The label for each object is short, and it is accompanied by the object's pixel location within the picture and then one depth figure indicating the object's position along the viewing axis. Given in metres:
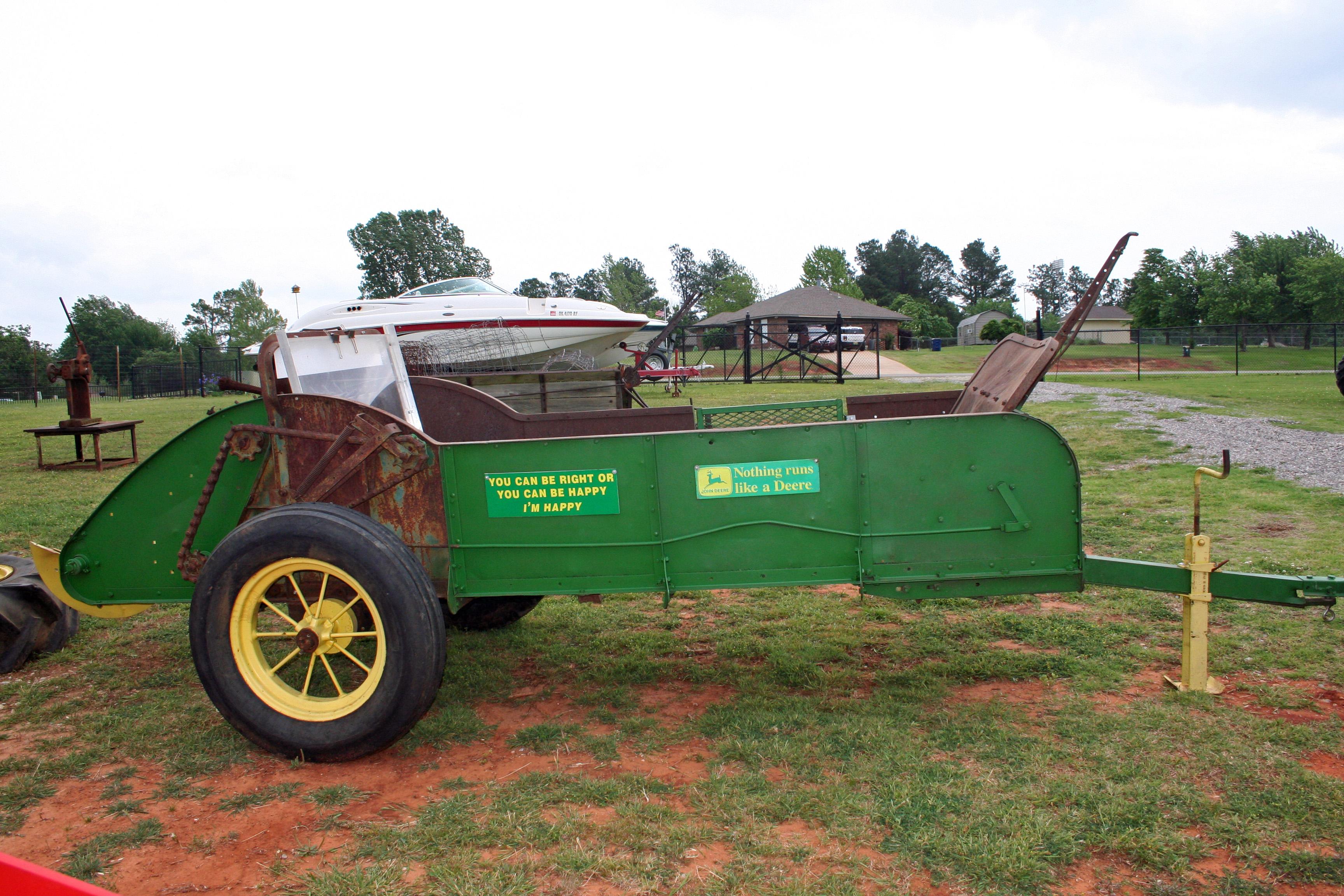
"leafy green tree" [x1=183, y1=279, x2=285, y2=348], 86.94
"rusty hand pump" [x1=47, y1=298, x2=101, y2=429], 11.34
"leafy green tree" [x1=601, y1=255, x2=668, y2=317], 68.00
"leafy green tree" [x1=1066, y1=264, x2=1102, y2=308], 110.69
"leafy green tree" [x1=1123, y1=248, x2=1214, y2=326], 55.25
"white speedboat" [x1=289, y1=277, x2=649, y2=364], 16.08
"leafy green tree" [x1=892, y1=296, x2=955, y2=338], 64.56
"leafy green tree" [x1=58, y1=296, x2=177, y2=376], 73.62
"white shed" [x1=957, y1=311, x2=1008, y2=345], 72.88
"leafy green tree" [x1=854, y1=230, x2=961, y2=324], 95.44
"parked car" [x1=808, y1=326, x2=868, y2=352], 38.16
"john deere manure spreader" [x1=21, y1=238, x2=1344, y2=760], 3.36
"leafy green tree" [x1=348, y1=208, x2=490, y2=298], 72.06
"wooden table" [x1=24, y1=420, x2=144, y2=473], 11.32
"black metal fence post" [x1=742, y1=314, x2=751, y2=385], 26.16
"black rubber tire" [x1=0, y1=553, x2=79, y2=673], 4.62
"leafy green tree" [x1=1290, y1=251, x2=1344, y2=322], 46.91
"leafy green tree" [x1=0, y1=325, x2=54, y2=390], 44.47
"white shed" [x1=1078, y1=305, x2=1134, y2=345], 56.62
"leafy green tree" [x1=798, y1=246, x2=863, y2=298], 72.88
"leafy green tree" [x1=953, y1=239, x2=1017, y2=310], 104.06
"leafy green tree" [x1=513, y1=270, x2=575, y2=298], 80.00
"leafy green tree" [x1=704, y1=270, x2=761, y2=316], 68.94
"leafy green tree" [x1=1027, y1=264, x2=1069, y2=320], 106.88
